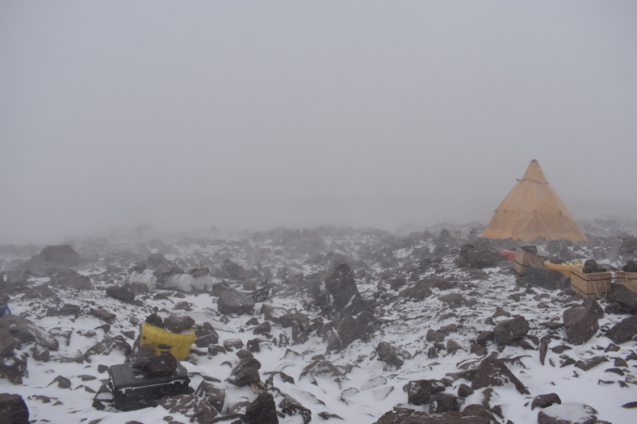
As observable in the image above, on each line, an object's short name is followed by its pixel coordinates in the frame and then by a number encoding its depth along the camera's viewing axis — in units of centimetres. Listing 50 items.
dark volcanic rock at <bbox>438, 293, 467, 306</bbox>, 634
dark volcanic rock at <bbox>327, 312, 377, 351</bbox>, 623
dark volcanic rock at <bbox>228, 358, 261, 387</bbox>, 443
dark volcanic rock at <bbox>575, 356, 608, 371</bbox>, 374
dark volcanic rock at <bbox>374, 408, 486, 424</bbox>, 295
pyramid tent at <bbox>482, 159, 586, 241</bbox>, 1230
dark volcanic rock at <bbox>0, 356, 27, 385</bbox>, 389
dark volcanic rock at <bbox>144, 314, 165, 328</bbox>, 513
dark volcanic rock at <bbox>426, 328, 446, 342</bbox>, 524
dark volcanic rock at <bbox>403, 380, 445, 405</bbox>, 392
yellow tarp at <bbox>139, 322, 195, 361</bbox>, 479
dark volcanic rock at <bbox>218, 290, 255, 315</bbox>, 765
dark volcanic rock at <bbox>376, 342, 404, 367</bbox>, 514
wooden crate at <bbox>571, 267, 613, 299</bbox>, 527
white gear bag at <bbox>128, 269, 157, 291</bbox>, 840
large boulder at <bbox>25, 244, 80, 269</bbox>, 1173
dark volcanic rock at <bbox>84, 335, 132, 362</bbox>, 487
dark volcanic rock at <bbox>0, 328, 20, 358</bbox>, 407
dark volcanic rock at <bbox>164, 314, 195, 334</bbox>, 522
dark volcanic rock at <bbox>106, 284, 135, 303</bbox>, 689
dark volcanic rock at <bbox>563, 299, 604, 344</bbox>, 426
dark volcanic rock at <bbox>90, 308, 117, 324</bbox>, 591
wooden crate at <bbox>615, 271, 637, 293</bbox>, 495
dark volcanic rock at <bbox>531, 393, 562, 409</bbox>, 333
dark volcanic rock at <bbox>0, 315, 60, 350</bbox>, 457
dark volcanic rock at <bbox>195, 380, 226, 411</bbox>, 384
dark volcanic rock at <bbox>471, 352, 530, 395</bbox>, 374
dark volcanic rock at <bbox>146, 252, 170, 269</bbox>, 1162
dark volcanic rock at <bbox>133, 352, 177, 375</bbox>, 384
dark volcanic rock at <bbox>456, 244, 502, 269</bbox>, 821
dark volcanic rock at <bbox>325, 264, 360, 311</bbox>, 759
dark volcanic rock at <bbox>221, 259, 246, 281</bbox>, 1105
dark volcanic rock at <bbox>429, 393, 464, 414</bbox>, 361
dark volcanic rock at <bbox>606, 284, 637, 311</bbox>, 457
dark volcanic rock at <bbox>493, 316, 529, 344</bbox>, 453
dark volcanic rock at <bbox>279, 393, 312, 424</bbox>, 382
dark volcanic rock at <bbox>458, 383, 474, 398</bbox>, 373
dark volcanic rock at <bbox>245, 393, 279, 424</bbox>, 334
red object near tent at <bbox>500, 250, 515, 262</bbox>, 853
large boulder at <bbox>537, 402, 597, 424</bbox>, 299
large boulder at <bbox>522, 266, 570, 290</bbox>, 612
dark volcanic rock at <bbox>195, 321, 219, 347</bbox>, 568
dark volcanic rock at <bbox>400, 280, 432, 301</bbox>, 737
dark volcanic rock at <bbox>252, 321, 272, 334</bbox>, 675
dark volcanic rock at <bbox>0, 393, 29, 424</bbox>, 287
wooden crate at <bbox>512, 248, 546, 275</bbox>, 692
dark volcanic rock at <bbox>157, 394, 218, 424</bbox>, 342
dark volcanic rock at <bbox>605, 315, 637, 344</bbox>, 403
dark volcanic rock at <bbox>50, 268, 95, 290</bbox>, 769
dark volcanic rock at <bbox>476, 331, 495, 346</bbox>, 474
